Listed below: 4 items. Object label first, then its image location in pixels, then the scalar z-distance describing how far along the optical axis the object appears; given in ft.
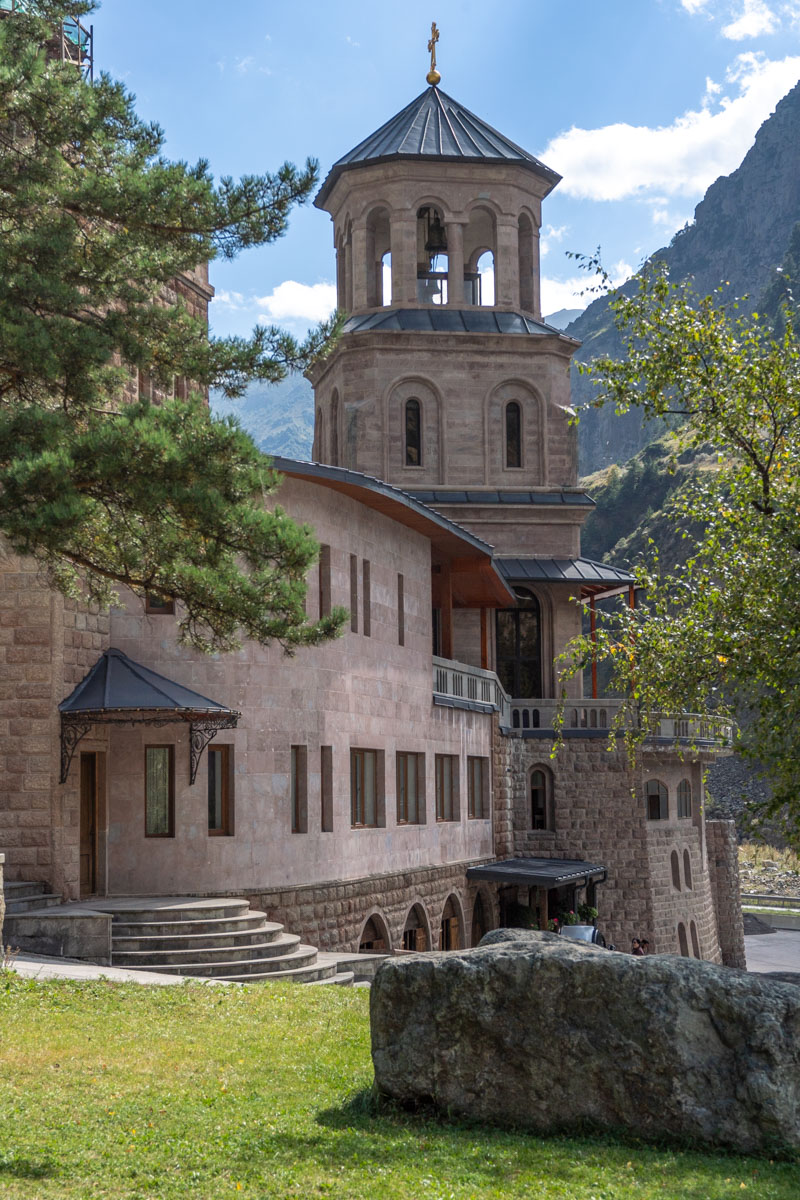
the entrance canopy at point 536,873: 102.22
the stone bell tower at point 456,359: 142.92
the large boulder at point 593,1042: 28.30
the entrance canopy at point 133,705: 60.64
